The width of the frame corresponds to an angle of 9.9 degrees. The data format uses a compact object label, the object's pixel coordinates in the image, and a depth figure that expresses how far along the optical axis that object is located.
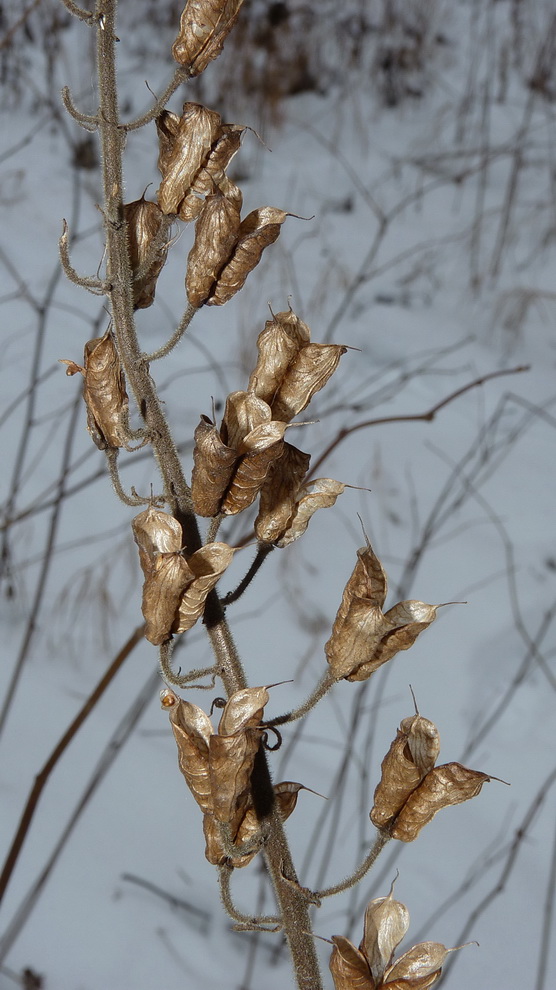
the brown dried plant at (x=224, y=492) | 0.41
